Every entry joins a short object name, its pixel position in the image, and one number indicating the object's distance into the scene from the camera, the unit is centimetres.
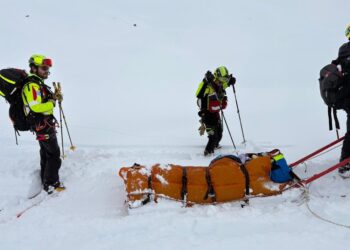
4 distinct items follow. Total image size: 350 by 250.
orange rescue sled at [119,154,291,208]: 448
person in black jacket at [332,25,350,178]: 462
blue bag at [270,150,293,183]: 454
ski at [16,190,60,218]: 507
